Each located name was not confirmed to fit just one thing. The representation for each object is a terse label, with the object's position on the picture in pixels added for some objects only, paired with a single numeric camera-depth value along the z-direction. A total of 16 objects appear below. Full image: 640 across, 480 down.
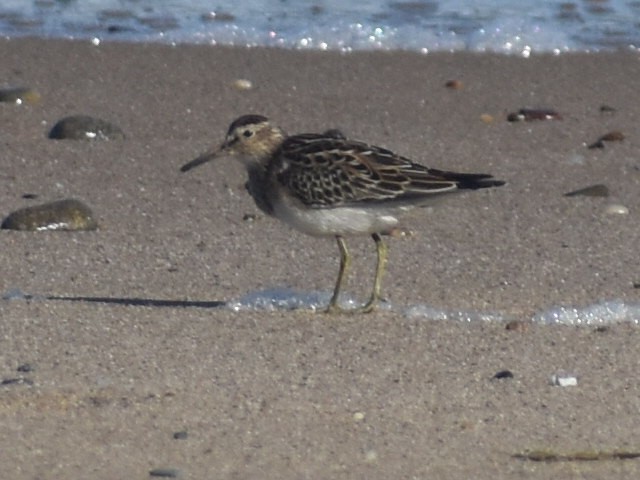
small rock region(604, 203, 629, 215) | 15.77
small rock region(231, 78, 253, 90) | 21.31
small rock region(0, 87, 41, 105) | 19.97
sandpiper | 12.86
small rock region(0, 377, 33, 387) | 10.45
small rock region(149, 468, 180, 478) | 8.98
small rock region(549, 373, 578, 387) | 10.79
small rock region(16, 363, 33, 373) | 10.73
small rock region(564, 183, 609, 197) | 16.45
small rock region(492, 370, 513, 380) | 10.94
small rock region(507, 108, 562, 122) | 19.92
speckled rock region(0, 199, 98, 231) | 14.59
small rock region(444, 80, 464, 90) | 21.50
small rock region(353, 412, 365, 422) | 10.02
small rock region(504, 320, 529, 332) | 12.05
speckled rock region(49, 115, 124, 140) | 18.33
